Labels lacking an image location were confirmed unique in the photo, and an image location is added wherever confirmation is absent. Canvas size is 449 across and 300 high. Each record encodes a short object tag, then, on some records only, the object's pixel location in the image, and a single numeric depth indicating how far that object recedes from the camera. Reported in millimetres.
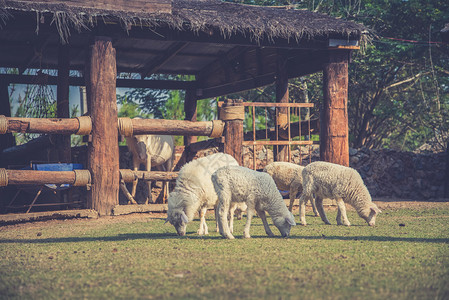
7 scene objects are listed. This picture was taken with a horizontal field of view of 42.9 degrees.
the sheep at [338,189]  9227
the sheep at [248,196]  7543
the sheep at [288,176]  11164
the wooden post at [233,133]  11992
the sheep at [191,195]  8094
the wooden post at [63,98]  13617
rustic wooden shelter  10781
